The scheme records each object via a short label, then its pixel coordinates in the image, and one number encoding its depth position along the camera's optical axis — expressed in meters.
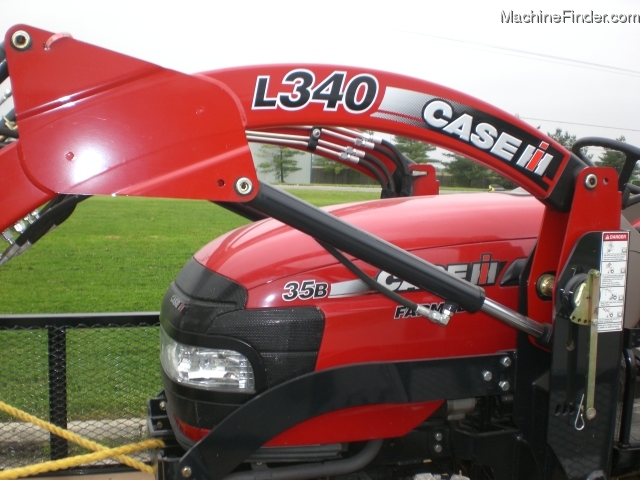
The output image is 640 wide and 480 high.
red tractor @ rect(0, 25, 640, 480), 1.51
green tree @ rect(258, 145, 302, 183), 32.00
